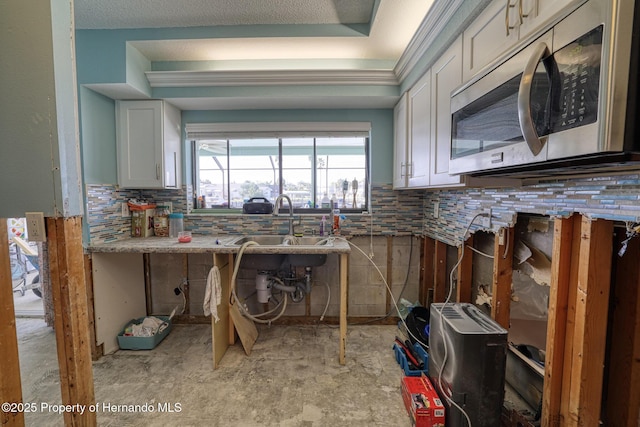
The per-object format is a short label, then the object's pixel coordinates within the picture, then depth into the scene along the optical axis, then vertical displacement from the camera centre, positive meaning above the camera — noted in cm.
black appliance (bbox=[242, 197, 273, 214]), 265 -10
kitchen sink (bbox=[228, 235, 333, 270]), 228 -54
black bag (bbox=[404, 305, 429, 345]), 212 -104
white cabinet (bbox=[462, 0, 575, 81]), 86 +64
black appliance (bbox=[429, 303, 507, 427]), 133 -88
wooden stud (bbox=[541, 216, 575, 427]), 116 -51
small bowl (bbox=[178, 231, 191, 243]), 228 -35
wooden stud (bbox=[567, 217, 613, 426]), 105 -48
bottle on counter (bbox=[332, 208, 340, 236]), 254 -26
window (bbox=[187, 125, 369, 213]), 274 +26
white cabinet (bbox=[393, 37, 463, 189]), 145 +49
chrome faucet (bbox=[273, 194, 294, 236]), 249 -13
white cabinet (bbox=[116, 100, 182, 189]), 232 +46
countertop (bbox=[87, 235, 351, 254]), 201 -39
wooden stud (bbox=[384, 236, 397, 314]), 264 -64
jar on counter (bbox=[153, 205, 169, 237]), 255 -27
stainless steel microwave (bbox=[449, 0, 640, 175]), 58 +27
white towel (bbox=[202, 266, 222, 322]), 198 -72
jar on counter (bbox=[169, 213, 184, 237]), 254 -26
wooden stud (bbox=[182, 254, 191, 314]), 261 -86
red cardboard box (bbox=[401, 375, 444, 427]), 140 -111
